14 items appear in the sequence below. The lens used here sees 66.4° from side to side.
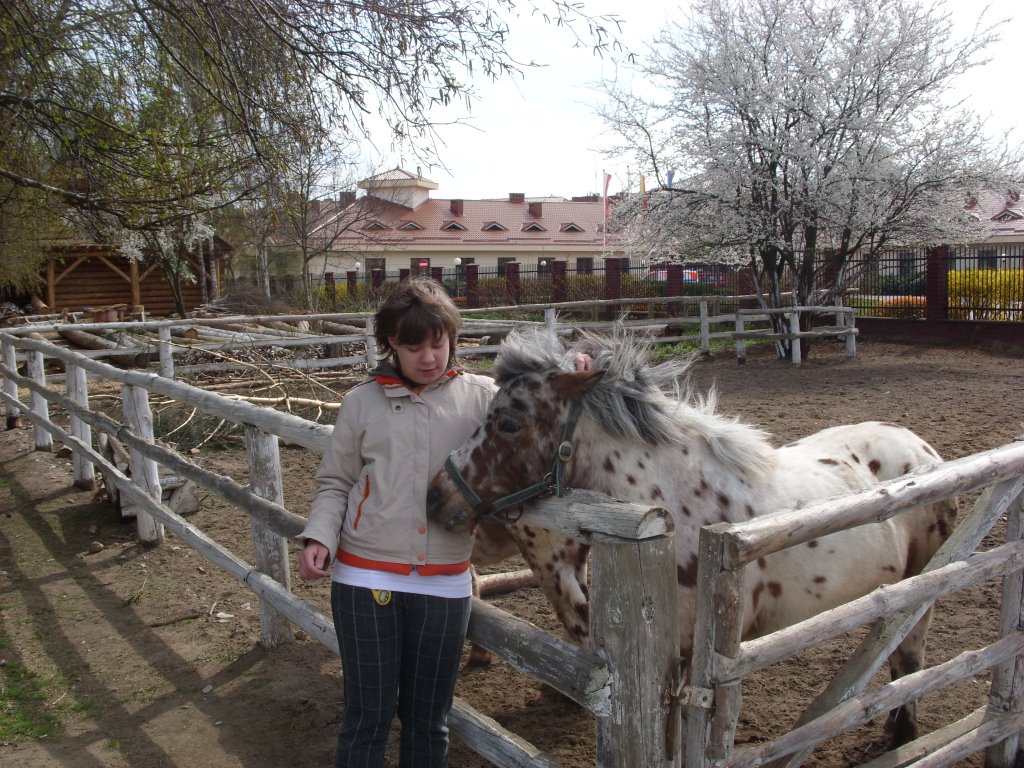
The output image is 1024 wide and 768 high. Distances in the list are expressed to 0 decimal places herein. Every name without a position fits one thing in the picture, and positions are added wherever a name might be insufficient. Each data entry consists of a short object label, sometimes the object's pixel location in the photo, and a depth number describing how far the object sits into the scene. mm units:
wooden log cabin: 25797
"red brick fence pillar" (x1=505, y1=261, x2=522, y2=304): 24609
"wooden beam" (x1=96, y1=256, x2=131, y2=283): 24750
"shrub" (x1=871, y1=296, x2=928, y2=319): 16094
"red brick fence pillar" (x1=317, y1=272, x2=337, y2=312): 23688
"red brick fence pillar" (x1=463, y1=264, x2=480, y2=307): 25922
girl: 1979
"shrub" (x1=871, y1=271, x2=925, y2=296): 16578
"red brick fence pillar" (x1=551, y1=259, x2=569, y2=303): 23766
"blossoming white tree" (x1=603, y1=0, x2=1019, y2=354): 13711
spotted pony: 2183
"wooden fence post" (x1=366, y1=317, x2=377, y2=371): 10981
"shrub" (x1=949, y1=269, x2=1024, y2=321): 14484
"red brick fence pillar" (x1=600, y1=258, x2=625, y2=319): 22312
